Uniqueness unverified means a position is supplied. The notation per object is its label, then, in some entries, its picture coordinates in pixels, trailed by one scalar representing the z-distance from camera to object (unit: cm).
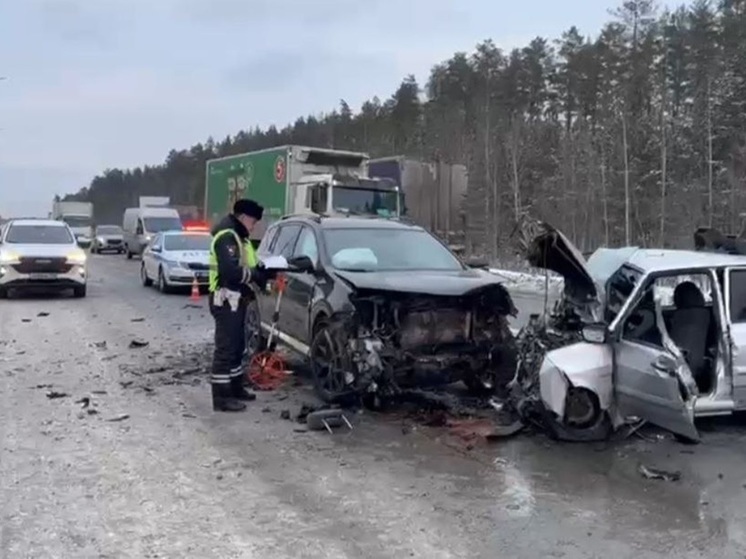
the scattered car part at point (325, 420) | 755
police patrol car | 2034
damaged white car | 680
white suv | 1864
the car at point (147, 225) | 3641
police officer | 834
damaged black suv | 787
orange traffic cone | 1850
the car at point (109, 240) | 4738
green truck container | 2148
